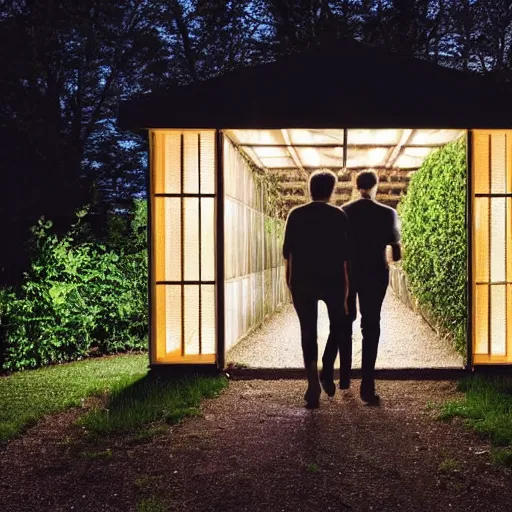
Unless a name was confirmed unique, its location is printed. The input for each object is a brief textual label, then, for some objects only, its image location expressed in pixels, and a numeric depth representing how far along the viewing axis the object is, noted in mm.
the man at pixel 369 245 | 5977
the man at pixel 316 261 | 5855
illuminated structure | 6961
